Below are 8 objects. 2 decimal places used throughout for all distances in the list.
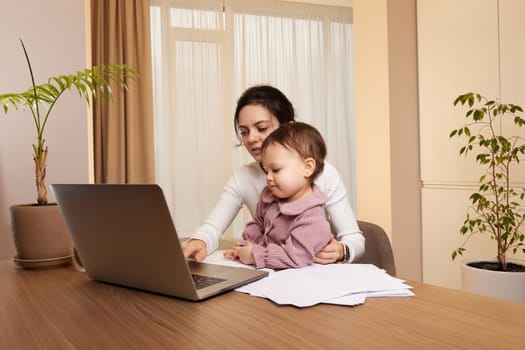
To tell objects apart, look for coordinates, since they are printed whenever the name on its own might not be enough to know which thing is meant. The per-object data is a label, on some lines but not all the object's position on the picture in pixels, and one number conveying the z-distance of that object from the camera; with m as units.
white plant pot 2.21
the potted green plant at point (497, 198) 2.26
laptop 0.73
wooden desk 0.58
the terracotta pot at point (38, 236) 1.14
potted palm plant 1.14
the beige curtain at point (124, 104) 4.05
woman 1.36
